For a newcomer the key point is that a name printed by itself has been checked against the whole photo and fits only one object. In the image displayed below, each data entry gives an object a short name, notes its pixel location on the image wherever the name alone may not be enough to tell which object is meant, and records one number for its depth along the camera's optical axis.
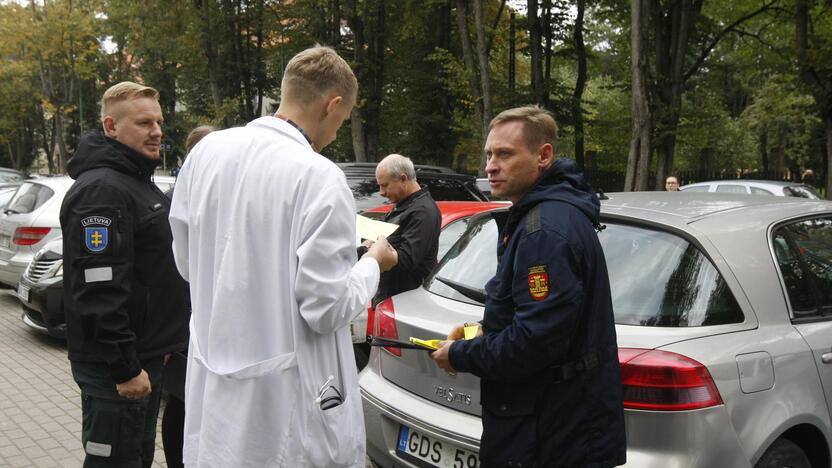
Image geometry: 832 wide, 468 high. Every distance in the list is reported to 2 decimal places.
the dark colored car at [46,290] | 6.75
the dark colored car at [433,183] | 8.65
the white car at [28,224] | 8.15
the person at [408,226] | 4.61
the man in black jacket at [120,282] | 2.58
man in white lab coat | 1.87
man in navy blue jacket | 2.17
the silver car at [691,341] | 2.62
